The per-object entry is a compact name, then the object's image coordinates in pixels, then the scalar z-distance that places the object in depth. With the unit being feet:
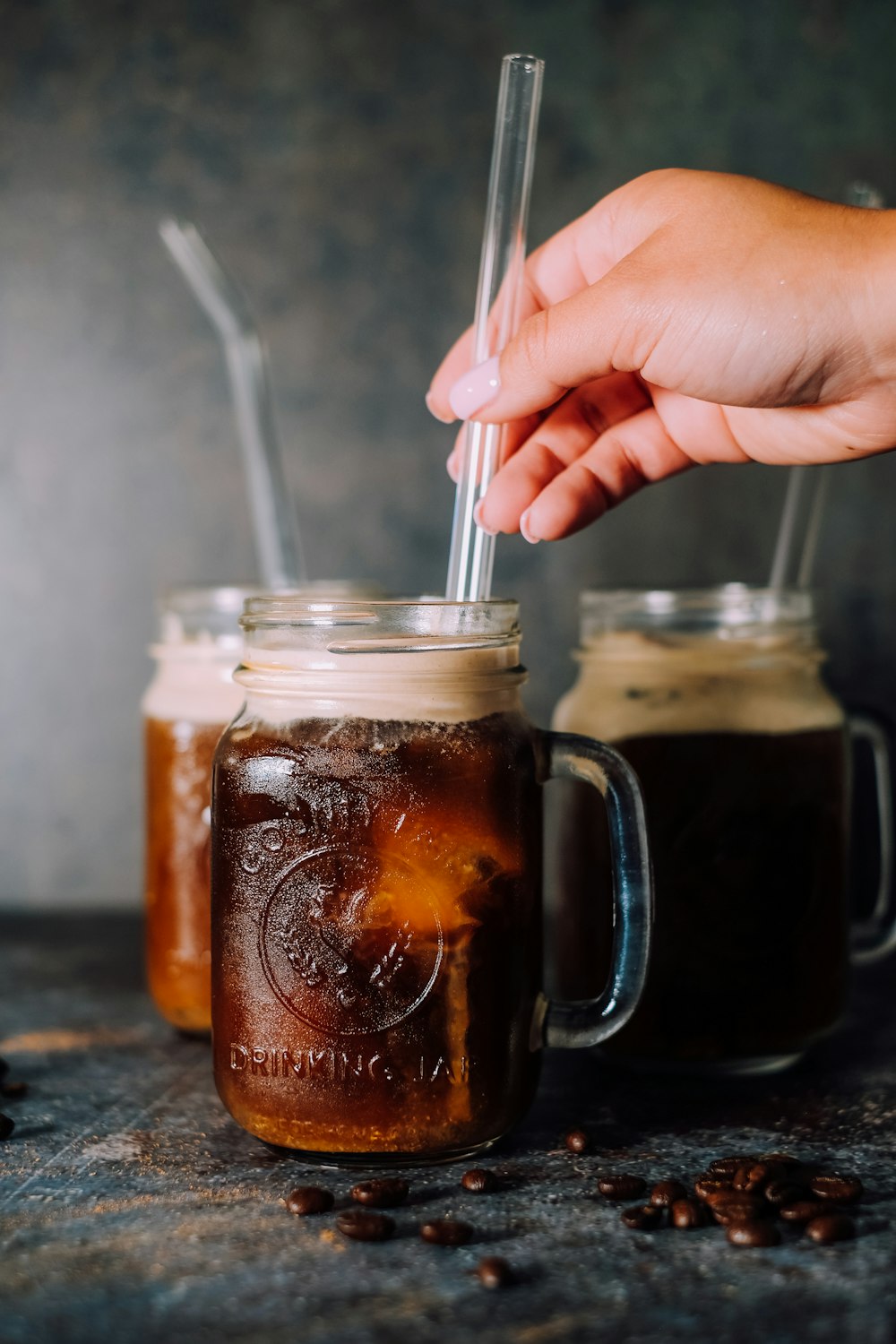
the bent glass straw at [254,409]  1.85
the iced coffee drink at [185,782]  1.68
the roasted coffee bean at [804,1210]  1.29
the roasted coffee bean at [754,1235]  1.26
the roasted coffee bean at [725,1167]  1.36
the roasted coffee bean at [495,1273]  1.21
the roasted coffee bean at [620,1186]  1.33
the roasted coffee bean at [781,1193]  1.31
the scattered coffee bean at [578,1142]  1.42
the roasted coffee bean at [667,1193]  1.31
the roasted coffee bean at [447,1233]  1.26
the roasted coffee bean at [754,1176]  1.32
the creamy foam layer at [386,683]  1.35
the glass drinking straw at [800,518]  1.75
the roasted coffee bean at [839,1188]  1.31
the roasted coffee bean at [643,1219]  1.29
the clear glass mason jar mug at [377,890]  1.33
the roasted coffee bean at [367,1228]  1.26
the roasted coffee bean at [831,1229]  1.26
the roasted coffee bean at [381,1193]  1.31
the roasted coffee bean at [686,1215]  1.29
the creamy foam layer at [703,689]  1.60
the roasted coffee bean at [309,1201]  1.30
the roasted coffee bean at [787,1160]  1.37
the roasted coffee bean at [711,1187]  1.32
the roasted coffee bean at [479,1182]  1.34
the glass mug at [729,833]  1.58
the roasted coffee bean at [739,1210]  1.28
